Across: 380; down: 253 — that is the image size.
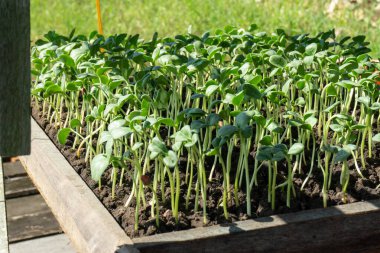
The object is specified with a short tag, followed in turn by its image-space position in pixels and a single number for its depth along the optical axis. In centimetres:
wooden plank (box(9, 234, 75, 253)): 307
